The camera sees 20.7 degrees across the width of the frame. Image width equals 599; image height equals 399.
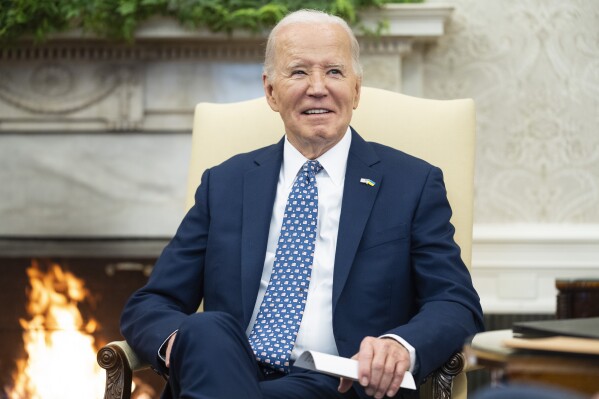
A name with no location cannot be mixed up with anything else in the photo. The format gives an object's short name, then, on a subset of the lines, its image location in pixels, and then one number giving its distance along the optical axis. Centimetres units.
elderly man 320
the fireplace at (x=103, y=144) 639
